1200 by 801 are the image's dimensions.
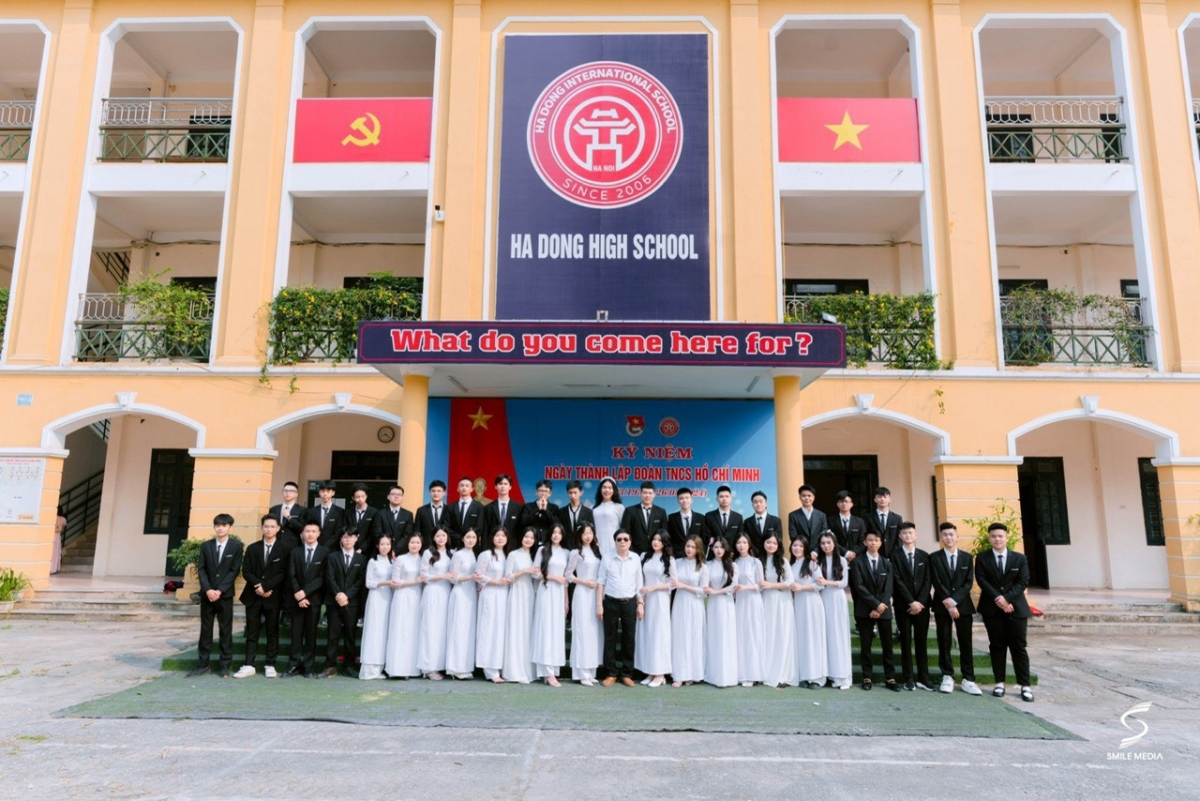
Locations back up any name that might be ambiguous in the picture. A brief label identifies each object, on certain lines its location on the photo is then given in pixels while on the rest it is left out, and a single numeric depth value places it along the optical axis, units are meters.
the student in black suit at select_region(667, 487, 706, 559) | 7.32
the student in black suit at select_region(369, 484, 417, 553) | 7.30
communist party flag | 11.36
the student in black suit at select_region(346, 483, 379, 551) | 7.37
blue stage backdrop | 9.88
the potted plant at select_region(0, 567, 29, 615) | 10.07
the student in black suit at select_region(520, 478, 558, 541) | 7.46
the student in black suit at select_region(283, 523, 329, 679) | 6.79
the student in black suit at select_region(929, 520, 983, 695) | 6.57
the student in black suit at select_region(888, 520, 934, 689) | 6.59
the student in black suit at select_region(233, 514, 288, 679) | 6.86
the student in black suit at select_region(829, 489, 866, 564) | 7.36
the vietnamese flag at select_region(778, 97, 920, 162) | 11.15
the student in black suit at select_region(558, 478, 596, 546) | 7.35
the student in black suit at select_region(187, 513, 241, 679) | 6.81
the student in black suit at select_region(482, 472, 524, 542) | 7.43
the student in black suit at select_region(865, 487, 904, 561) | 7.38
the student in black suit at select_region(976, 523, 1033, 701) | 6.39
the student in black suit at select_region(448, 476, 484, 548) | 7.45
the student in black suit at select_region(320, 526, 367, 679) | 6.84
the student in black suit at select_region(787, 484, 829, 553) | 7.42
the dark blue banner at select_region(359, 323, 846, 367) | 7.64
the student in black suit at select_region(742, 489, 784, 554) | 7.26
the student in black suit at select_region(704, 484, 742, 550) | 7.34
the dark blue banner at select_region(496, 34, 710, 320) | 10.77
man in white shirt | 6.63
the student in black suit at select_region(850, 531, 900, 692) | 6.54
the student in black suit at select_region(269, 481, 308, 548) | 7.42
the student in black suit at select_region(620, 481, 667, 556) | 7.25
